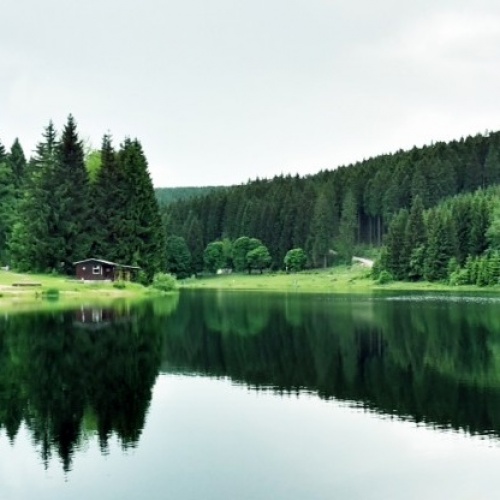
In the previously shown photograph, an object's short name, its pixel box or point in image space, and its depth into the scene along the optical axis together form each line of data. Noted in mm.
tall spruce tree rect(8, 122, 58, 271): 90938
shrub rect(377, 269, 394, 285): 138375
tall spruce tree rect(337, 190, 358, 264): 171250
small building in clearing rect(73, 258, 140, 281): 90062
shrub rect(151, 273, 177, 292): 98925
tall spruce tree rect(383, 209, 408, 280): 140375
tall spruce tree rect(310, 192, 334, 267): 171625
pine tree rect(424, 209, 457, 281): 133875
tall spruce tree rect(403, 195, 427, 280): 137750
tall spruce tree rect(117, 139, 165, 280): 95125
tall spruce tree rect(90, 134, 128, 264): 94500
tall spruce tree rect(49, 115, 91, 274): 91875
